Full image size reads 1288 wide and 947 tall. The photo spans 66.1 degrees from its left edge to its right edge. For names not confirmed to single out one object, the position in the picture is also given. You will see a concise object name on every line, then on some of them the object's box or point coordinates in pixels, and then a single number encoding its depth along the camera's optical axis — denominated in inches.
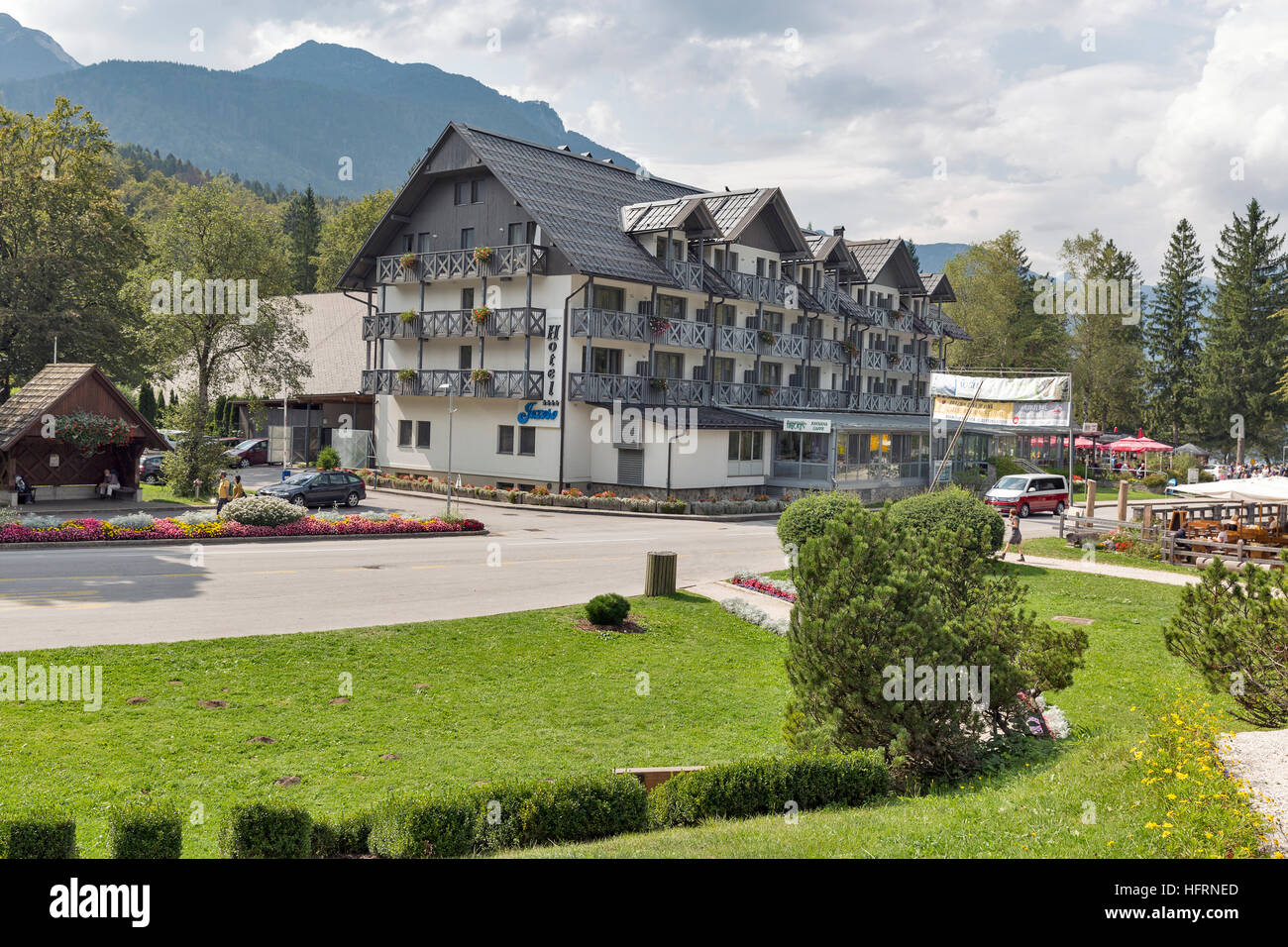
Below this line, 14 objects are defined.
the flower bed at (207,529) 959.0
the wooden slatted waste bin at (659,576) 842.8
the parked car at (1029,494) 1638.8
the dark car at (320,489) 1433.3
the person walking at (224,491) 1353.8
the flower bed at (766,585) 871.7
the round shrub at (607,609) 718.5
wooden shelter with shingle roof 1221.1
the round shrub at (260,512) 1074.7
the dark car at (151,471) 1658.5
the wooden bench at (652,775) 393.4
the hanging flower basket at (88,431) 1224.2
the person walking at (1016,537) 1112.8
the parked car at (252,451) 2117.4
